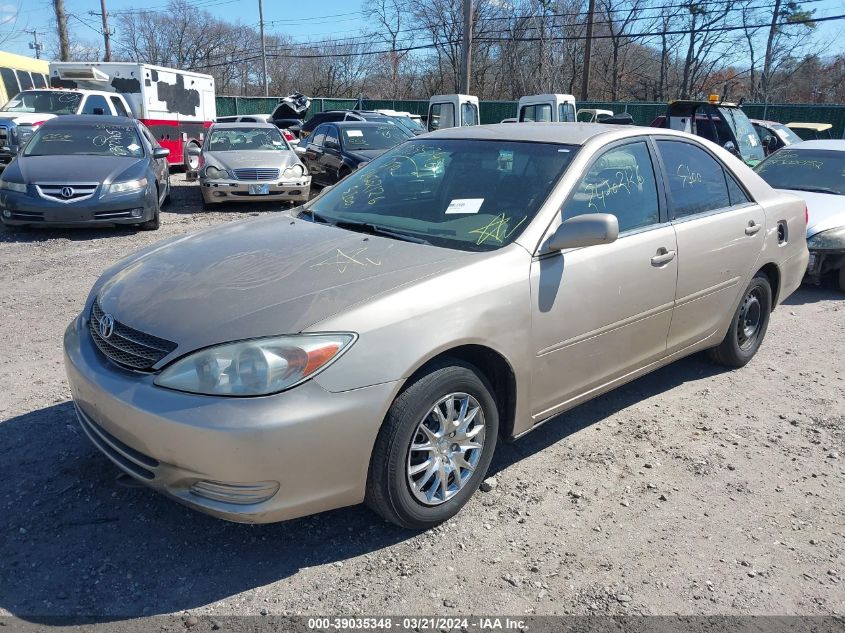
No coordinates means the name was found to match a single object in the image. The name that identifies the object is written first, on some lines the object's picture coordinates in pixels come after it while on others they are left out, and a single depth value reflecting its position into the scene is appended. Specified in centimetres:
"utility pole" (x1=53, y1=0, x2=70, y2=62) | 2798
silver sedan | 1088
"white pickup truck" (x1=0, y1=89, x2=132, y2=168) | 1439
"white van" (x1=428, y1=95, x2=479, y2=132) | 1877
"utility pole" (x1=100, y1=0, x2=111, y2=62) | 4062
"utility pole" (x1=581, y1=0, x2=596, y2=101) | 2980
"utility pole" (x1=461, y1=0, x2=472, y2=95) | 2380
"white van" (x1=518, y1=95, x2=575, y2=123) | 1689
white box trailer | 1709
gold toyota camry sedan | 247
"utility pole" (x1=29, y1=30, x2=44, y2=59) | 5247
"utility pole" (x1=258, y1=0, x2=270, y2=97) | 4669
